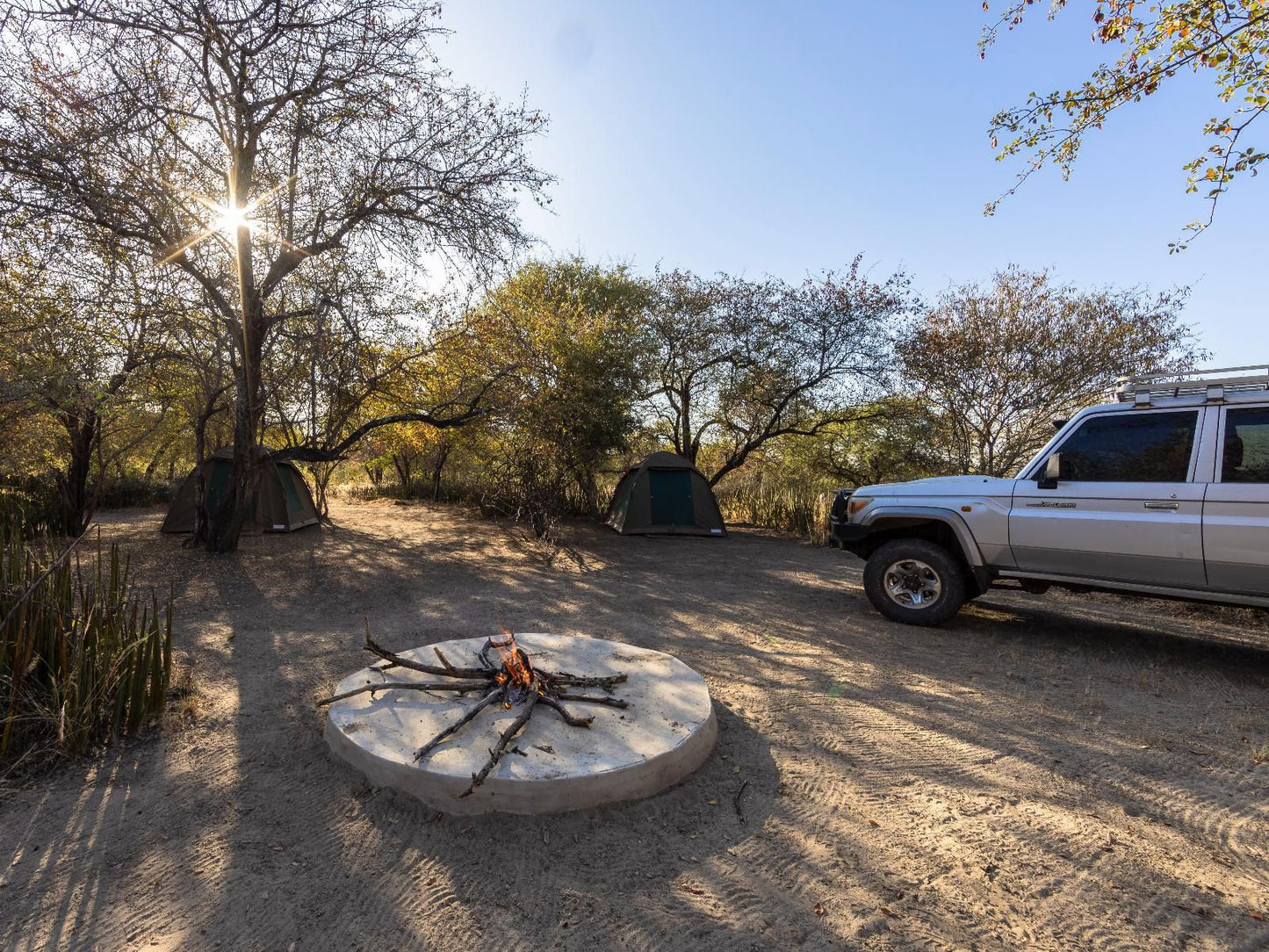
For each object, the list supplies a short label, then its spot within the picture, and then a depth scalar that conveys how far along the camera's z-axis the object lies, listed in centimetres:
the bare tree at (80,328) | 651
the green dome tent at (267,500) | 1097
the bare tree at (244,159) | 677
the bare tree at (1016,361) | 1200
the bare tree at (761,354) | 1383
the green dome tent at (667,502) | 1280
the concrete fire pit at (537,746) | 268
